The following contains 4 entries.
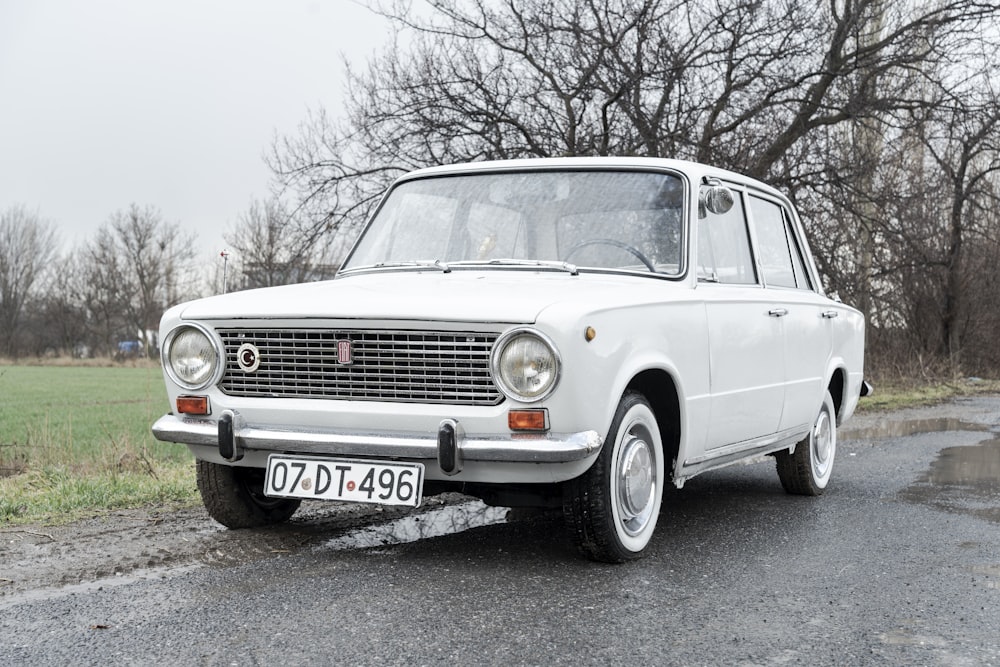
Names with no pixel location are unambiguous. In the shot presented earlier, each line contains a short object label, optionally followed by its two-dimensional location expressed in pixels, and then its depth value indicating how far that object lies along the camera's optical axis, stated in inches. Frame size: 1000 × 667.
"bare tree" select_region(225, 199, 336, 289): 603.5
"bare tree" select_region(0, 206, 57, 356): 2411.4
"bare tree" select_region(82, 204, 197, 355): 2337.6
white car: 155.3
